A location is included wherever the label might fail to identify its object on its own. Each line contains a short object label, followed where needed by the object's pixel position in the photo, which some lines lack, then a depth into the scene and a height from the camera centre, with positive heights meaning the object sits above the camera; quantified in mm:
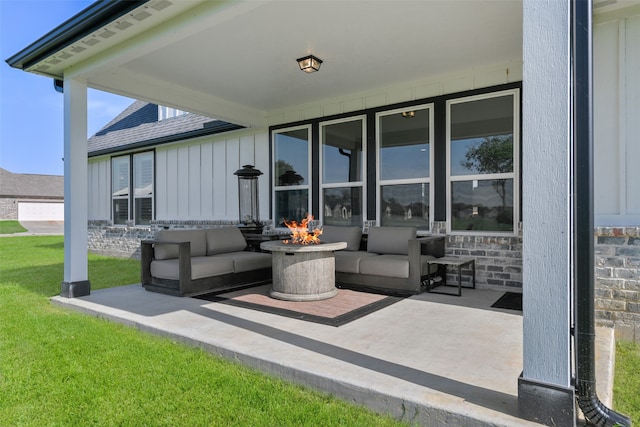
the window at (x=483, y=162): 5199 +725
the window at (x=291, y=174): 7355 +801
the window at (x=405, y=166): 5938 +761
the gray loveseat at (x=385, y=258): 4859 -627
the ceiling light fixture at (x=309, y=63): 4988 +2025
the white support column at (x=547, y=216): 1811 -21
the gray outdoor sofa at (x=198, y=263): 4965 -703
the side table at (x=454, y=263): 4750 -656
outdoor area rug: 3809 -1052
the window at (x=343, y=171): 6648 +767
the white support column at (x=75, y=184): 4934 +402
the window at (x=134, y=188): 10312 +739
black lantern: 7505 +272
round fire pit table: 4492 -710
